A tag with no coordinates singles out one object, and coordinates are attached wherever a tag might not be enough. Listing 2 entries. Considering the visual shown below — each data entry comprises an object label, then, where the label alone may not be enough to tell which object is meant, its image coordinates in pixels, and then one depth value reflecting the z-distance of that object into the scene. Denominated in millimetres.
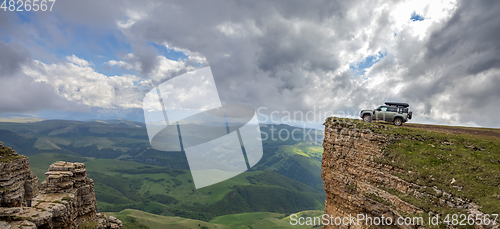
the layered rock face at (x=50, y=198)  13609
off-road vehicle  23688
